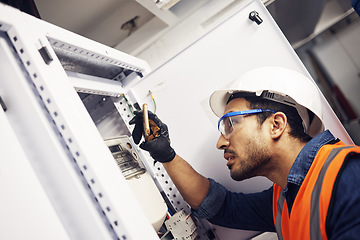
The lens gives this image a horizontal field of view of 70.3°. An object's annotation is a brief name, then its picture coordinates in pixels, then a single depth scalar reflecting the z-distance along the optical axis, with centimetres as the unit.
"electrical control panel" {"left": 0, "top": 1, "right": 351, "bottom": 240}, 69
